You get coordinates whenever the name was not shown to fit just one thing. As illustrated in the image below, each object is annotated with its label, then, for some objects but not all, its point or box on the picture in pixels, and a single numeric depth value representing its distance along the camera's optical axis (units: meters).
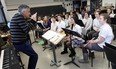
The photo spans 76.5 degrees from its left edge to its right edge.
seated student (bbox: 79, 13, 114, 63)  1.81
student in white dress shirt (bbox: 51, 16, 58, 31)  3.27
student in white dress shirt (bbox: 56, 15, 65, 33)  3.23
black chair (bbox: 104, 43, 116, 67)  1.18
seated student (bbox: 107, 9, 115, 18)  3.65
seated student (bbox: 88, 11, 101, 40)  2.77
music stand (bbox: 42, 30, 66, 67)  1.97
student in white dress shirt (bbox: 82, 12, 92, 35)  3.17
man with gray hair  1.69
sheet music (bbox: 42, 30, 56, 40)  2.13
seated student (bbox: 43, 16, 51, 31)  3.70
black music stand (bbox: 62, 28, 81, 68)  1.94
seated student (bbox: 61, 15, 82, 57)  2.40
